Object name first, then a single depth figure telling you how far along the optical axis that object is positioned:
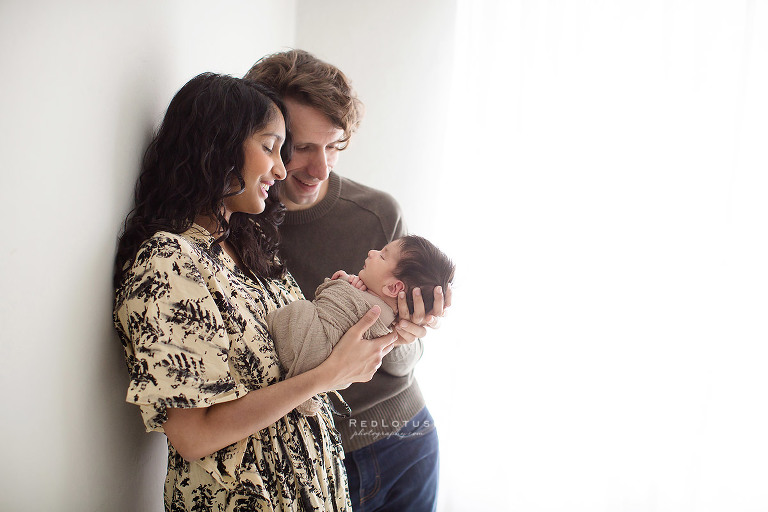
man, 1.55
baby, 1.17
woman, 0.97
